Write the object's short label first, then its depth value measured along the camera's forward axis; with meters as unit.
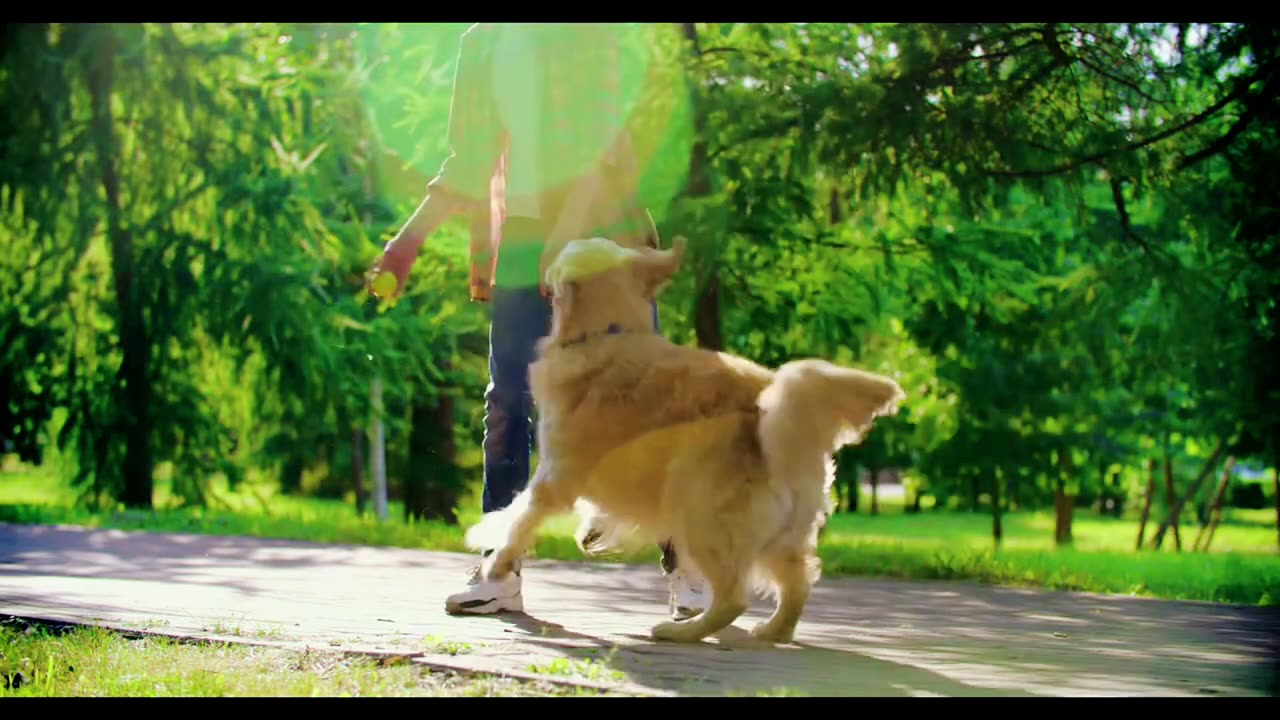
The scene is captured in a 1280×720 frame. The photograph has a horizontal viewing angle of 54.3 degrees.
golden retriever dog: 3.67
